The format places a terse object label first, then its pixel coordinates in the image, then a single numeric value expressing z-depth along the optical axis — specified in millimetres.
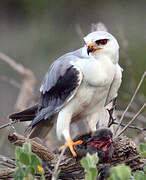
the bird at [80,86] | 7785
